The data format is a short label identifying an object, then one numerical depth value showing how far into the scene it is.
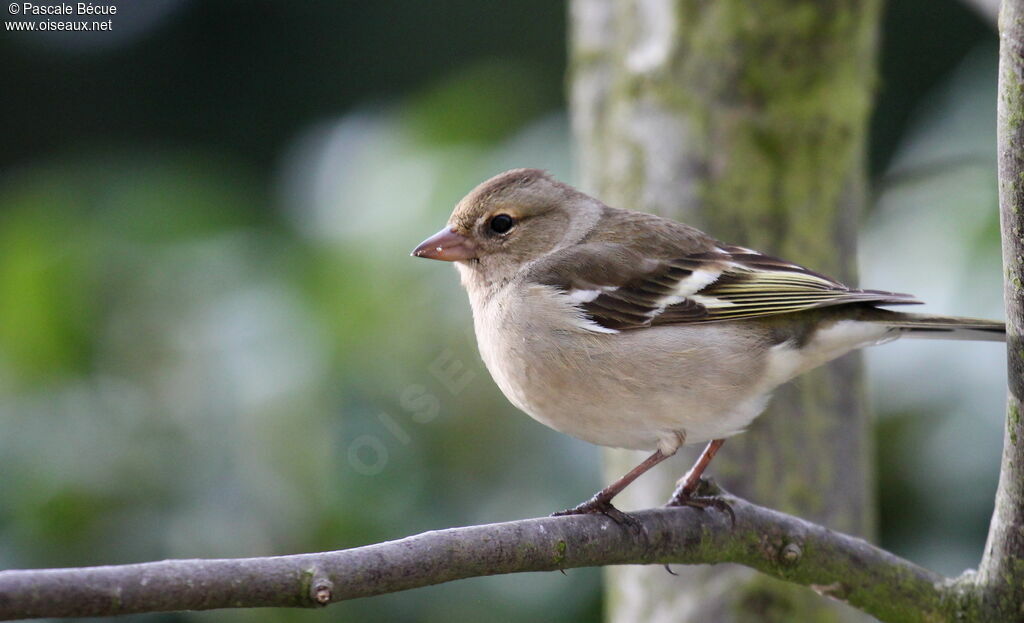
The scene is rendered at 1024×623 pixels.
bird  4.32
